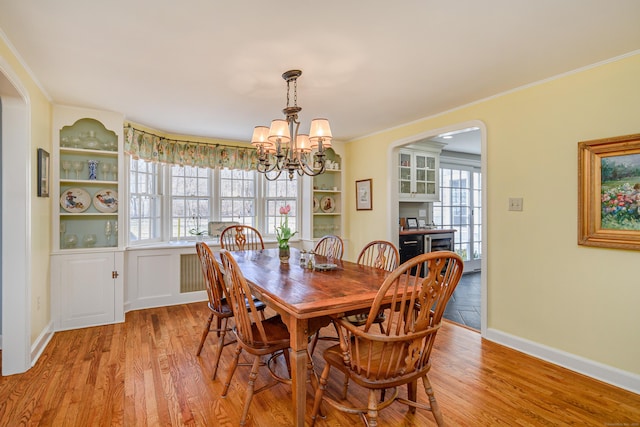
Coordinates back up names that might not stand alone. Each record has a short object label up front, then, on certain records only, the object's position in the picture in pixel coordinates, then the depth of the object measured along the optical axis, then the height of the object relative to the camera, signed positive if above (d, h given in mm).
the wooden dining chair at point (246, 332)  1844 -708
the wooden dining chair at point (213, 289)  2369 -587
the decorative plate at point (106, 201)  3650 +144
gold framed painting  2268 +148
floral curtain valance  3943 +839
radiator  4371 -821
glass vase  2915 -372
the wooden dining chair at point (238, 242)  3924 -356
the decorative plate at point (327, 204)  5262 +150
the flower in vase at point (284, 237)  2896 -213
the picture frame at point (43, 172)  2857 +375
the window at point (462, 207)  6086 +112
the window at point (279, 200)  5258 +220
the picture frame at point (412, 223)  5488 -168
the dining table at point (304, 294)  1660 -458
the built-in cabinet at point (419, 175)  5145 +621
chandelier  2455 +582
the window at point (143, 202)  4176 +157
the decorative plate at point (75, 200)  3492 +150
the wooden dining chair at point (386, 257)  2732 -379
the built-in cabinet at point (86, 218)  3396 -47
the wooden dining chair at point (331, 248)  3418 -378
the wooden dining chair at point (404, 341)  1522 -626
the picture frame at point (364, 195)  4760 +274
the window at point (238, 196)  4965 +272
